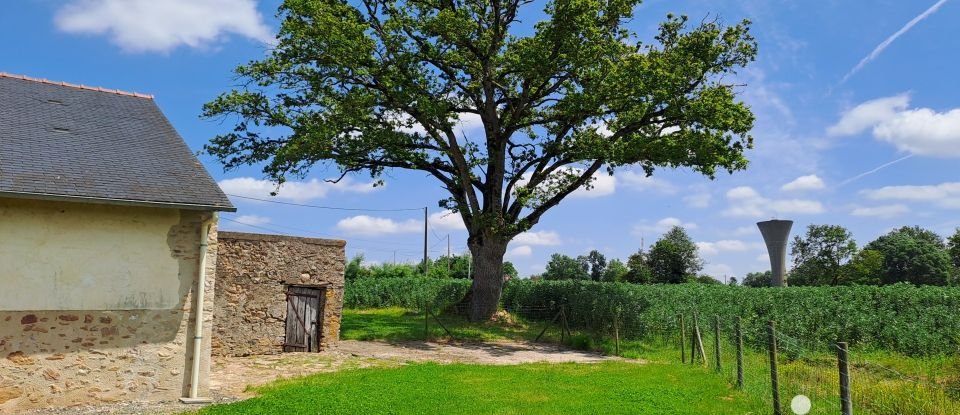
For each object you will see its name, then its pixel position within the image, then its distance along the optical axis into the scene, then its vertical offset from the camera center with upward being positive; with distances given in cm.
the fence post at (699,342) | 1407 -113
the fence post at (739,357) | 1054 -107
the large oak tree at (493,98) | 1978 +631
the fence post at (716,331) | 1218 -75
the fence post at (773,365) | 854 -98
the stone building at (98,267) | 916 +26
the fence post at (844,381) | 661 -91
